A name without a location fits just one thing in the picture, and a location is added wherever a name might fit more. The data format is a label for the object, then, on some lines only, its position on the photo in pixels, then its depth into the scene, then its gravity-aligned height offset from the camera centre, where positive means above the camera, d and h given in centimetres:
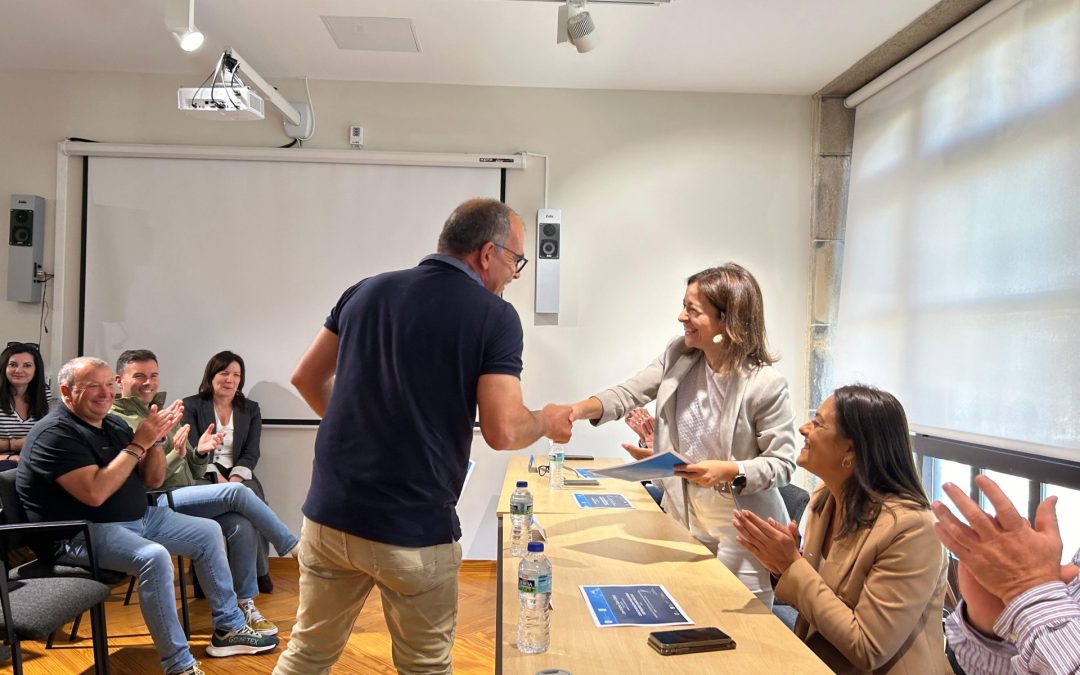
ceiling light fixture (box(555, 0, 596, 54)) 363 +130
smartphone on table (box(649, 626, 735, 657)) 151 -62
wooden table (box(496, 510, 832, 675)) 146 -65
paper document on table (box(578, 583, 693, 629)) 168 -64
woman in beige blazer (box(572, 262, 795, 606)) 232 -30
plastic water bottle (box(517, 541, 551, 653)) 154 -60
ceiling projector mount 418 +103
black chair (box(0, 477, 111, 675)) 255 -106
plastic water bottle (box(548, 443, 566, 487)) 362 -74
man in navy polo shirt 184 -34
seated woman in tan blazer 169 -51
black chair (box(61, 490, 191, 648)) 367 -144
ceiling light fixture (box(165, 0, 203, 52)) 375 +126
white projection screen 533 +31
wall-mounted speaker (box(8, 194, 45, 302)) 520 +23
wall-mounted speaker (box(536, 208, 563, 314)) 532 +35
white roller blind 318 +43
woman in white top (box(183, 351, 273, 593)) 484 -75
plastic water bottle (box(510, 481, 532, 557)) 244 -67
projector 418 +101
